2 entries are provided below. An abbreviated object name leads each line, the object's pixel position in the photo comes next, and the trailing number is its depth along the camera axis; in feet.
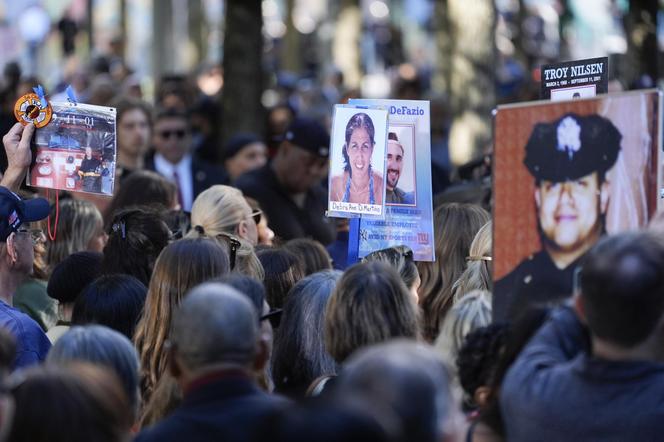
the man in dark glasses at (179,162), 38.81
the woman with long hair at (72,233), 26.27
